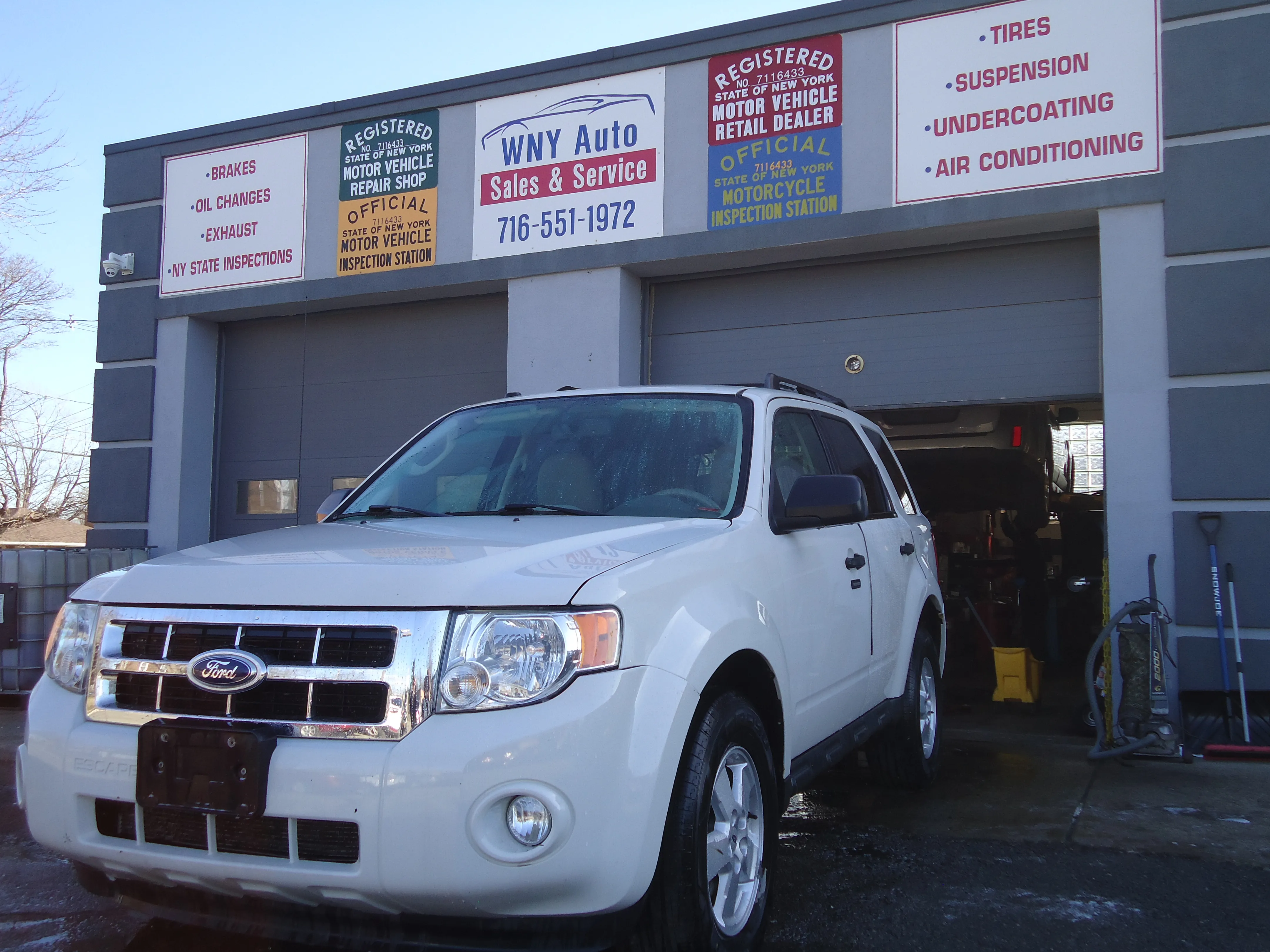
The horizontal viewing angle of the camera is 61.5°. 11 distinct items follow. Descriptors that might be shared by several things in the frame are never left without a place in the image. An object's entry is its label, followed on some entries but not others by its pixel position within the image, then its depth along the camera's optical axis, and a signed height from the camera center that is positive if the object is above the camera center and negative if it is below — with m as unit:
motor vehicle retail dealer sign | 8.25 +3.07
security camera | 10.95 +2.56
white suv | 2.45 -0.54
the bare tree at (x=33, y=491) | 30.23 +0.66
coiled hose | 6.08 -1.05
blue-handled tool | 6.59 -0.32
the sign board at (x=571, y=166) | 8.86 +3.01
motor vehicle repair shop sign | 9.70 +2.99
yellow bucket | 8.54 -1.21
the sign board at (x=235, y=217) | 10.33 +2.95
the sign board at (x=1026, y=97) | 7.30 +3.05
